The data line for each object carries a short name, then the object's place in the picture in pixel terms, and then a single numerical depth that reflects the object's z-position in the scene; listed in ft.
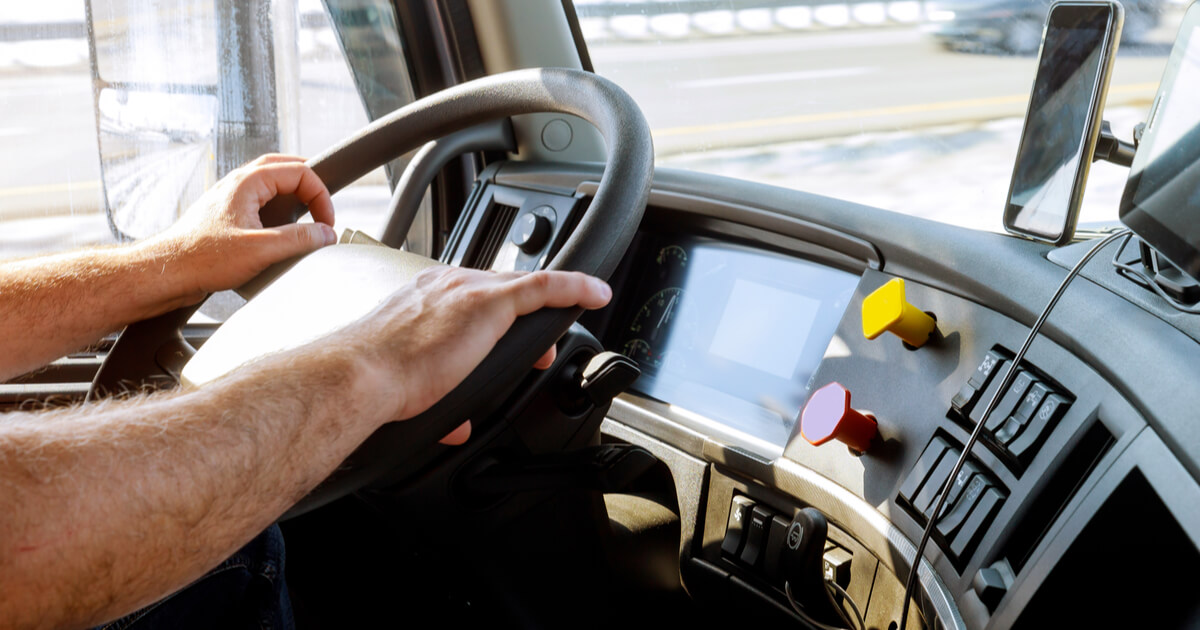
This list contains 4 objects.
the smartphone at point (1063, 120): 2.70
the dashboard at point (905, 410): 2.29
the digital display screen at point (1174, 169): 2.22
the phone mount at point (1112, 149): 2.78
